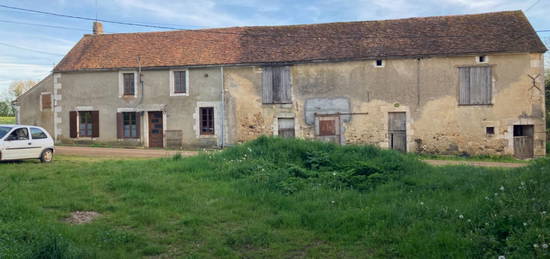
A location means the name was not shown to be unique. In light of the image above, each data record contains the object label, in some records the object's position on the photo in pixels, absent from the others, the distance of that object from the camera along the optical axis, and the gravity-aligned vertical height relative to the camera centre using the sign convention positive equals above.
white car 13.09 -0.43
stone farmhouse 20.30 +2.03
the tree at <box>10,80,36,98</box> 56.97 +5.85
